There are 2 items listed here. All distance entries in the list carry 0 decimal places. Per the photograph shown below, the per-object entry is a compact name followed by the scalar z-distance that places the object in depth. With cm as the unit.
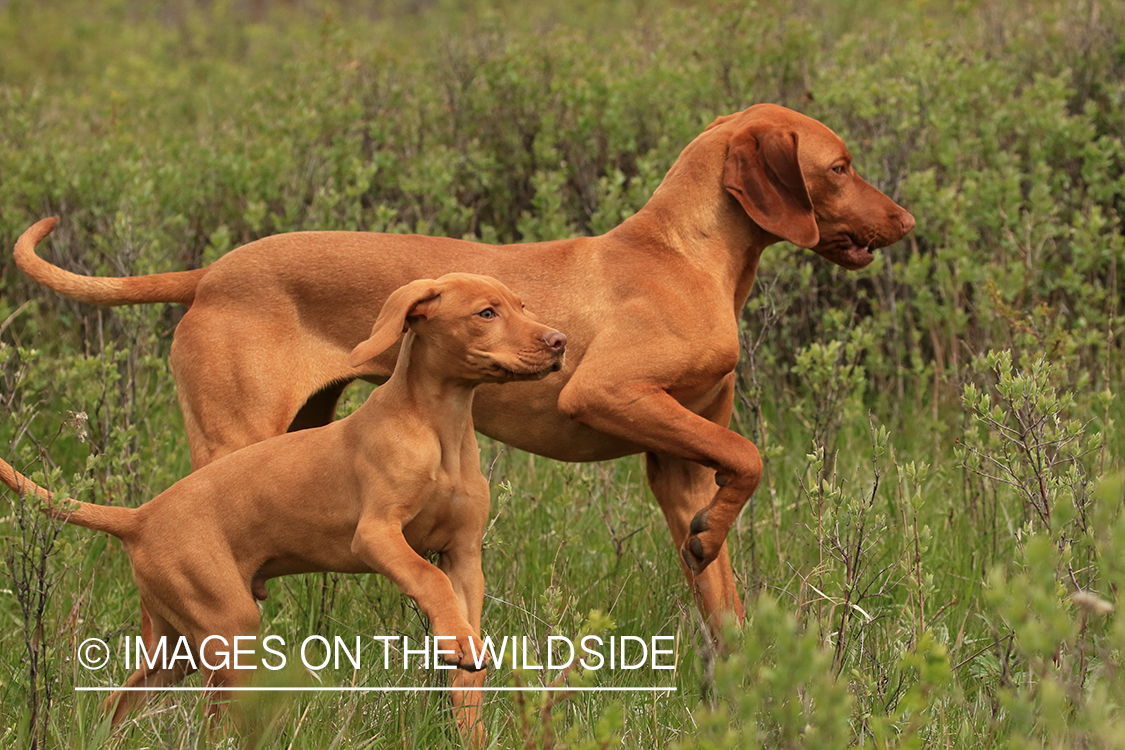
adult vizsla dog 806
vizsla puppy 657
